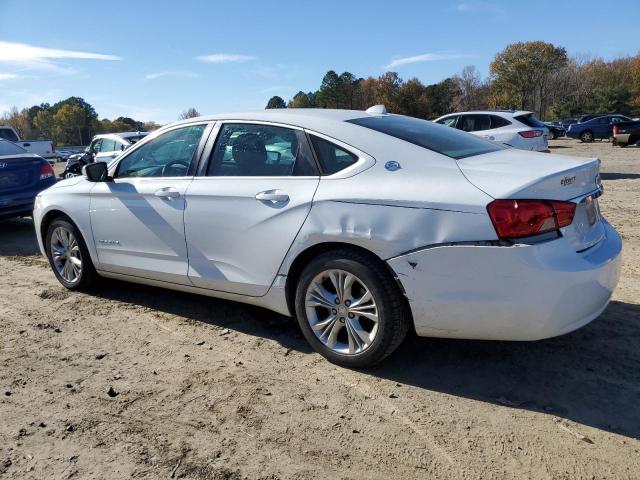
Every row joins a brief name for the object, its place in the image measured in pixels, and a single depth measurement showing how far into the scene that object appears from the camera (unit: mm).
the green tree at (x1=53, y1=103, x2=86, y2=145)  120688
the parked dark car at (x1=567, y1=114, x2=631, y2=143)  31203
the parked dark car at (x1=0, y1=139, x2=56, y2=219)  8188
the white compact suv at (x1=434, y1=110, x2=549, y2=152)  12523
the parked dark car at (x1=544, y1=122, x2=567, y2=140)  35031
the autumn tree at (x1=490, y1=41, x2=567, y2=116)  65375
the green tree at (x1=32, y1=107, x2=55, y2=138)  125688
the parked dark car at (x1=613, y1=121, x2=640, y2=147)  24297
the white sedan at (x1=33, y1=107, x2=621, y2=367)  2812
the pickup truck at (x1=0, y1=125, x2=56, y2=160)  27578
